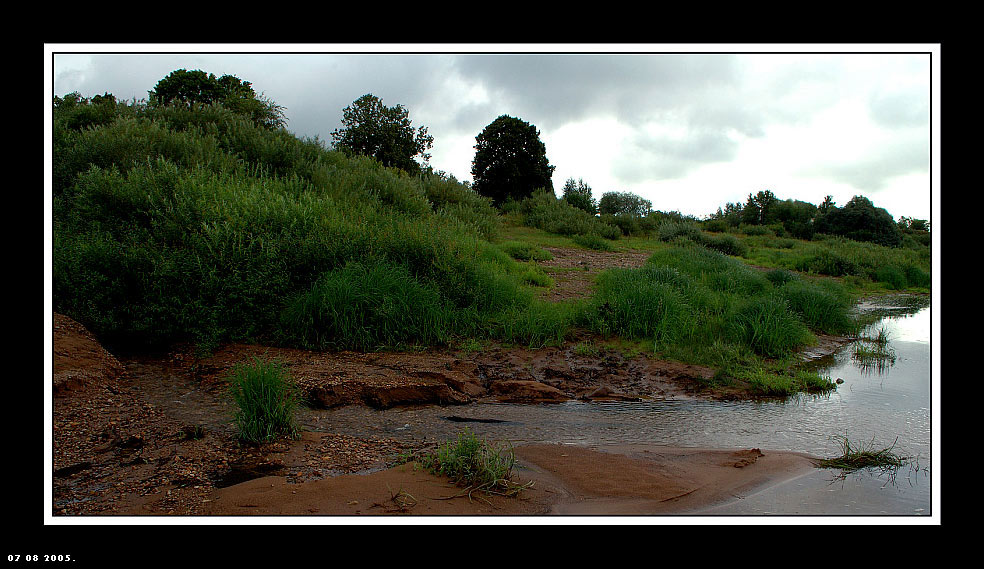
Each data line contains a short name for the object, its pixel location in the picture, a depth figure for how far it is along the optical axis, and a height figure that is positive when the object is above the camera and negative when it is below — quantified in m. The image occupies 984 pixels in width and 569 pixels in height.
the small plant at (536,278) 9.99 +0.09
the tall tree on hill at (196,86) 25.70 +8.84
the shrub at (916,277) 16.14 +0.16
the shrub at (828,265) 15.86 +0.49
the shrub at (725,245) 17.41 +1.16
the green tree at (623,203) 36.28 +5.08
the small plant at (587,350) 7.12 -0.81
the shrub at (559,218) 17.14 +2.07
